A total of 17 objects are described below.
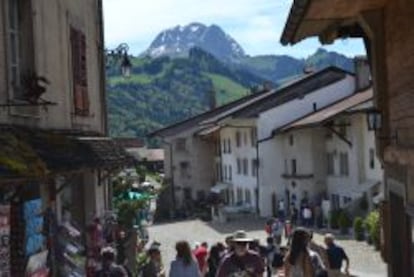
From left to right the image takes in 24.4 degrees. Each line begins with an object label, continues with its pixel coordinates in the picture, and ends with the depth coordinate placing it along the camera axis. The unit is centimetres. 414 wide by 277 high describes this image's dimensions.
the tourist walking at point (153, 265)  1353
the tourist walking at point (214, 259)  1506
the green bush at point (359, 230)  3922
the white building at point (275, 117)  5822
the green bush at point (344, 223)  4300
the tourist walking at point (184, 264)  1131
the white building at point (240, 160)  6162
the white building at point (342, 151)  4531
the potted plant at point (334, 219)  4504
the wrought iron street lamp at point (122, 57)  2173
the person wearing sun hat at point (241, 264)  1017
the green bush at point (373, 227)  3466
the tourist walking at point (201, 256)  1669
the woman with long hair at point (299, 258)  1005
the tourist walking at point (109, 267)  1045
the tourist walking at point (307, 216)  4853
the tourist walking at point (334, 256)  1636
